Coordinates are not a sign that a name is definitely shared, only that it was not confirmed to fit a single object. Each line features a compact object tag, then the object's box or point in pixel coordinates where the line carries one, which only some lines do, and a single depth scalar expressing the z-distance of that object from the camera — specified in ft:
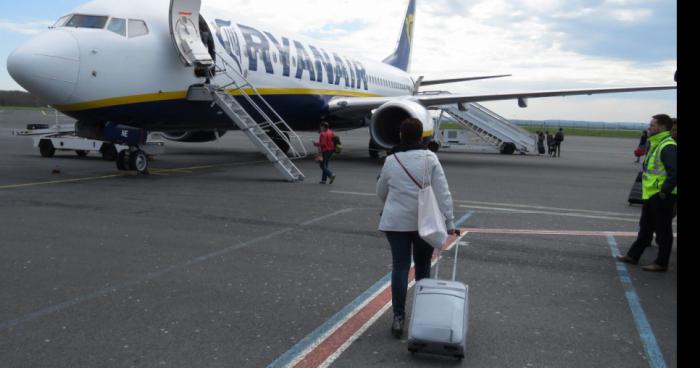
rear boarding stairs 94.99
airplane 34.86
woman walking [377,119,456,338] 13.39
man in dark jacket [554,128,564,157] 89.92
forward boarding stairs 41.53
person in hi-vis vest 19.57
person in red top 42.27
